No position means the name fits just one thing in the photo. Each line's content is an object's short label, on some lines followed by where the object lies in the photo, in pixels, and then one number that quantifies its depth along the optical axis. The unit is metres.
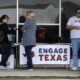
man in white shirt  14.57
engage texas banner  15.09
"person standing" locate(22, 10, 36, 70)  14.30
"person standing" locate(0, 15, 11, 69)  14.67
